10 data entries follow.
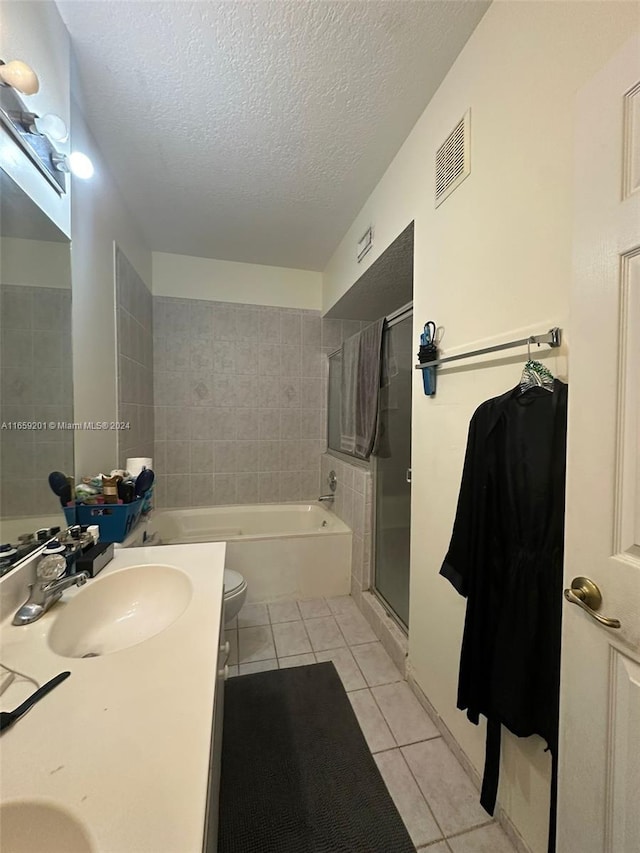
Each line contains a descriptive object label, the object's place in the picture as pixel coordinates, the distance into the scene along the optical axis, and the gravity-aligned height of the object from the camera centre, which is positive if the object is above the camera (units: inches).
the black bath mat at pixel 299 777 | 41.2 -50.8
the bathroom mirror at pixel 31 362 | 35.7 +6.6
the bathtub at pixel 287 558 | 94.2 -39.5
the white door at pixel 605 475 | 24.9 -4.4
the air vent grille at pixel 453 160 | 47.0 +37.7
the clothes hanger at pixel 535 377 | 35.3 +4.5
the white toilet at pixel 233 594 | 71.0 -37.2
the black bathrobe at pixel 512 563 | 34.9 -16.3
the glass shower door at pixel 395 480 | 76.0 -15.2
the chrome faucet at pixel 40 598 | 32.3 -18.4
